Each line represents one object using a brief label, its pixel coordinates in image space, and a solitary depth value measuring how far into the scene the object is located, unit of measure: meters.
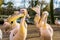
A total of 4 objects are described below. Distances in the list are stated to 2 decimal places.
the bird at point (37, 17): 3.40
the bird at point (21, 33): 1.77
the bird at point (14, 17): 1.63
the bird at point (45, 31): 2.10
